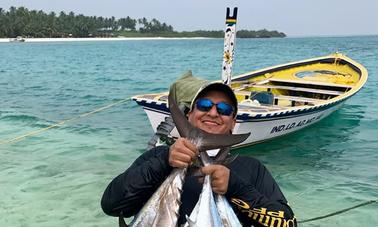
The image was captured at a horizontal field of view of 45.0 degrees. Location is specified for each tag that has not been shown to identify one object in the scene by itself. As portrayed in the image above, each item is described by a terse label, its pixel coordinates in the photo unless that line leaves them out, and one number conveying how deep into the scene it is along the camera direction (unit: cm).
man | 238
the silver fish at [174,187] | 236
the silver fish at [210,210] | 227
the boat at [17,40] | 10231
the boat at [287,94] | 840
